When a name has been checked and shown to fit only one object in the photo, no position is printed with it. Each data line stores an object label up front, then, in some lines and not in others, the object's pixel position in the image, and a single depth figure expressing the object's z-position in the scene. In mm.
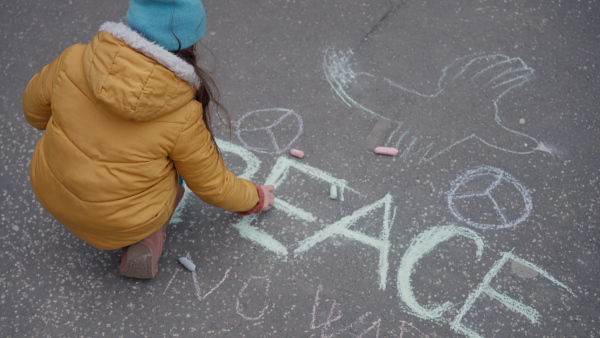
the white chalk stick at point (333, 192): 2607
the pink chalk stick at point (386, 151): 2760
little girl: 1690
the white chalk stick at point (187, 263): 2406
